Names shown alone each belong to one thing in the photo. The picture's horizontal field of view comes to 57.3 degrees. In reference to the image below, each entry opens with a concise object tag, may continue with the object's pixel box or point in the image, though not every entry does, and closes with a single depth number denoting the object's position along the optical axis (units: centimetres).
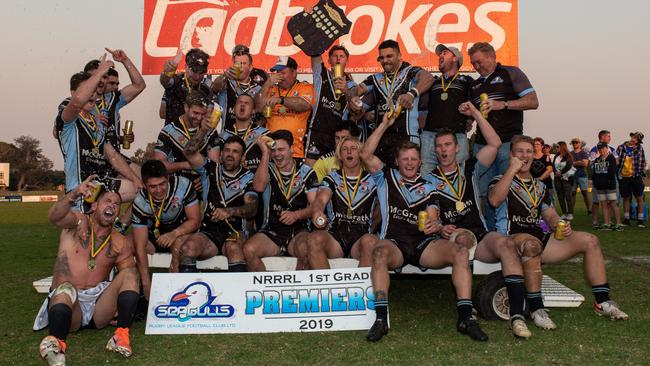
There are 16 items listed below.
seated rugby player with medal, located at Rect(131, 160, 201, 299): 551
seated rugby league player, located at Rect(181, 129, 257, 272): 573
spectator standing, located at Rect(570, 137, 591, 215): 1653
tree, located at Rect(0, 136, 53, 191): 8994
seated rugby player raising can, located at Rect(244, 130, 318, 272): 575
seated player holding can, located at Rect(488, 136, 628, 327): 506
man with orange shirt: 728
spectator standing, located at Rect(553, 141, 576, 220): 1570
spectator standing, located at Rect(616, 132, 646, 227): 1385
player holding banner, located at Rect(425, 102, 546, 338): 486
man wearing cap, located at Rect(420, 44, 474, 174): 637
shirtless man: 438
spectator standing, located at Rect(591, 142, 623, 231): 1323
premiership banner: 484
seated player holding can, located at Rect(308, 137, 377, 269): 546
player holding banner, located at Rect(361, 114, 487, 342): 471
